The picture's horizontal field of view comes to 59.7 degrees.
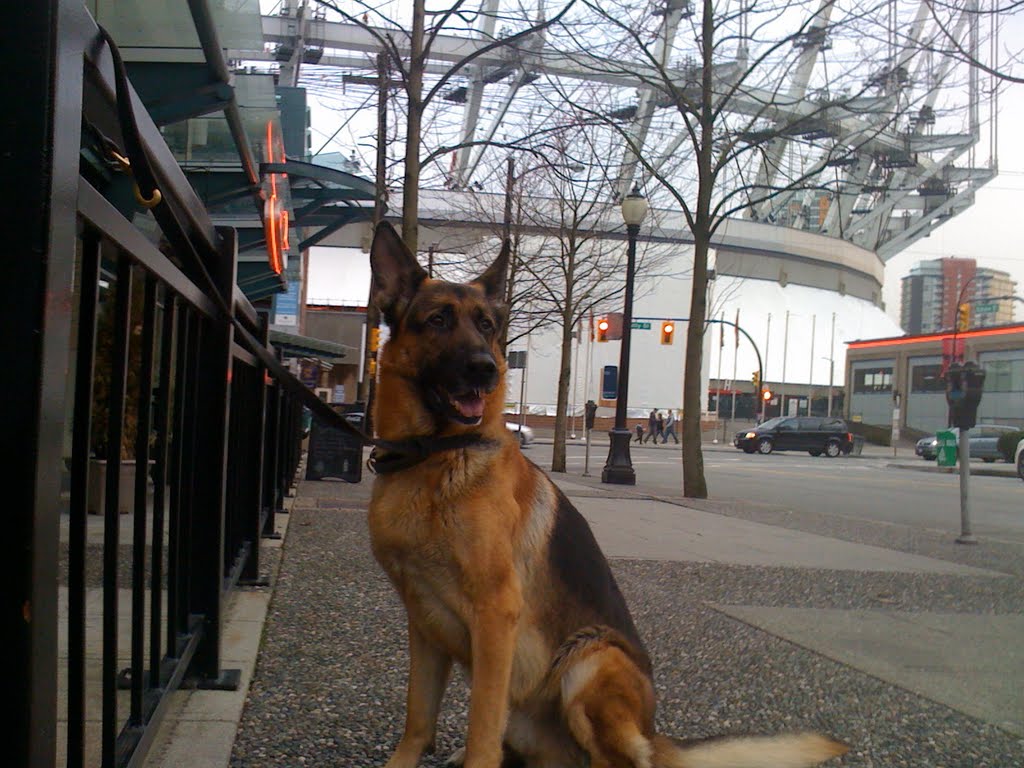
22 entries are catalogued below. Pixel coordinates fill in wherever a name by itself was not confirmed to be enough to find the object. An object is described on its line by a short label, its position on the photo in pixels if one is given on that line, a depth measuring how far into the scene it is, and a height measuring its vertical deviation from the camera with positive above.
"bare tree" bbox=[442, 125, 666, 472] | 21.00 +4.49
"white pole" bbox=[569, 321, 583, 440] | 65.29 +1.11
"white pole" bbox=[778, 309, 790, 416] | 83.39 +1.77
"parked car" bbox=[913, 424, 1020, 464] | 41.06 -1.61
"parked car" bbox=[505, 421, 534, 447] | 36.71 -1.98
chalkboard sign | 14.45 -1.24
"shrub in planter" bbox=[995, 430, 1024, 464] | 40.50 -1.42
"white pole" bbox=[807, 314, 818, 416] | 84.47 +1.53
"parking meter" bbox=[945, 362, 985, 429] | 11.24 +0.21
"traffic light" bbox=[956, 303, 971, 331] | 37.90 +3.98
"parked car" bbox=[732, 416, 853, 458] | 46.66 -1.84
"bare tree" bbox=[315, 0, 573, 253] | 12.85 +4.84
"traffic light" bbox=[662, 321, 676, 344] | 39.62 +2.83
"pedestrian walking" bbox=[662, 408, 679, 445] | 57.73 -1.89
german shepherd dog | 2.82 -0.67
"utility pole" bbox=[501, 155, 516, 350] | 19.50 +4.75
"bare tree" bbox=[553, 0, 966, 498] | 14.31 +4.94
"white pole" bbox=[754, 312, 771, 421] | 83.75 +6.07
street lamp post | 18.36 -0.86
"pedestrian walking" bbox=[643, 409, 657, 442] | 57.09 -1.88
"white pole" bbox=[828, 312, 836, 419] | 83.61 +4.20
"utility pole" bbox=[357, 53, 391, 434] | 16.83 +4.40
